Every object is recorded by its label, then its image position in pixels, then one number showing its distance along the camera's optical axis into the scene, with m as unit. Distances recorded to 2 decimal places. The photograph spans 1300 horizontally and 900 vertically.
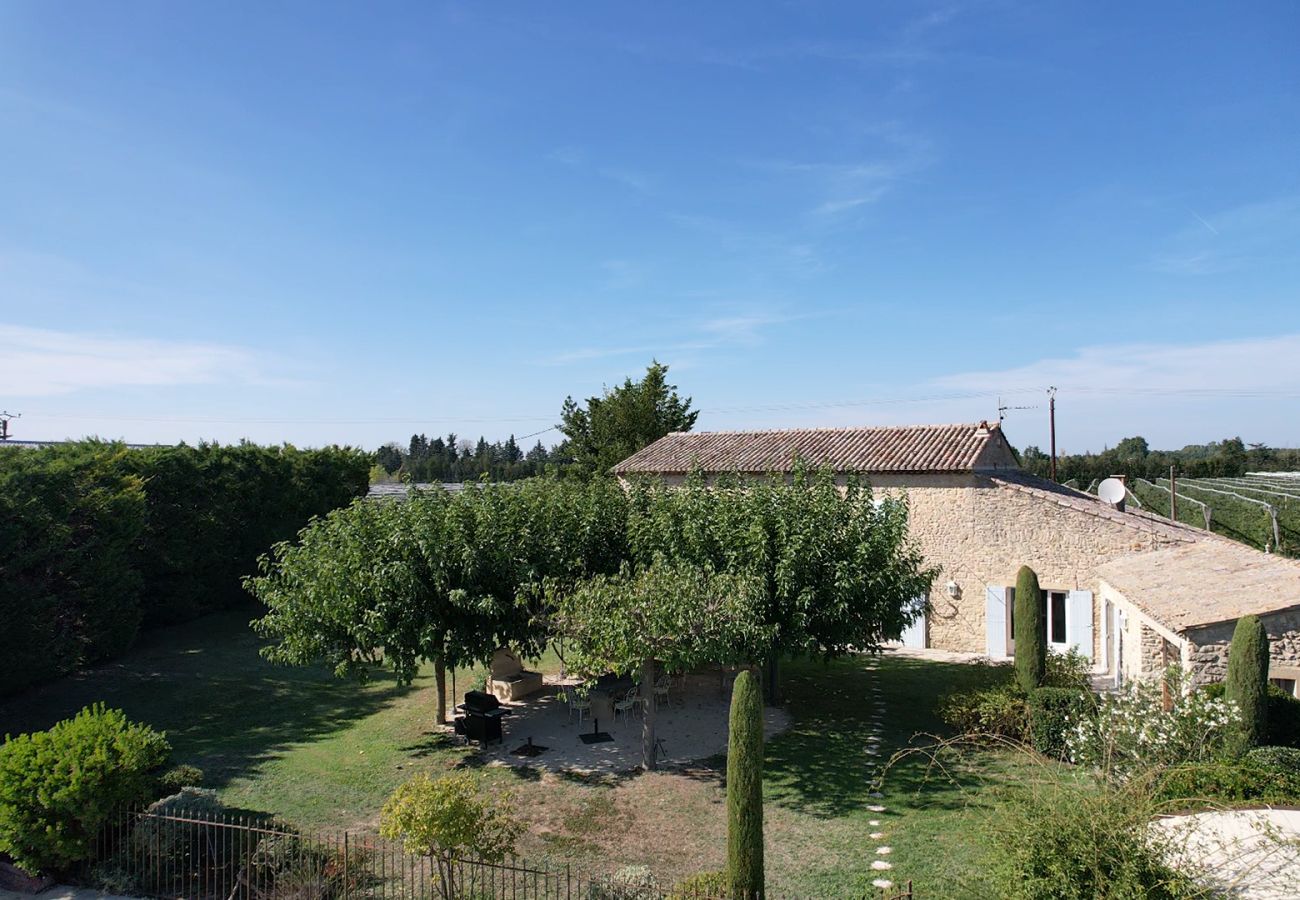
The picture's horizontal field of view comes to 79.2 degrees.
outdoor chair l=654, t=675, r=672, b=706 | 16.99
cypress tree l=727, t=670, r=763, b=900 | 8.29
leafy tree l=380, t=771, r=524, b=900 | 8.52
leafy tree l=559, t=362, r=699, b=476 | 41.66
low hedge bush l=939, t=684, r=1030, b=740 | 14.26
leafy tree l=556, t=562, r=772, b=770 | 12.37
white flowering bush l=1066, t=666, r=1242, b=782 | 10.84
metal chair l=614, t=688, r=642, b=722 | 16.33
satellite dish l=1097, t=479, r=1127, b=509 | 23.59
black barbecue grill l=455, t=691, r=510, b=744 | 15.14
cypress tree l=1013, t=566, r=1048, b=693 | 15.02
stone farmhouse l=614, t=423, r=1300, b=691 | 15.81
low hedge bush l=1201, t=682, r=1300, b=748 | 12.22
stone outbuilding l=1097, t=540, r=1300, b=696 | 12.65
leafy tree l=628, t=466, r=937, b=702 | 14.19
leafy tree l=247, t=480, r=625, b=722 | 13.75
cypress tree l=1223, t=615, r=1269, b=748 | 11.46
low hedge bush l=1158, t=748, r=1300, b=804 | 10.59
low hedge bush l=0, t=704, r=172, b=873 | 9.76
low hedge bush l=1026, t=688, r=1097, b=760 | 13.45
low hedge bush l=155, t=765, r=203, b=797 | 11.48
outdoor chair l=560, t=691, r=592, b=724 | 16.70
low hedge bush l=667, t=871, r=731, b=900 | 8.12
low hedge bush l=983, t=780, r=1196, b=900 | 6.38
